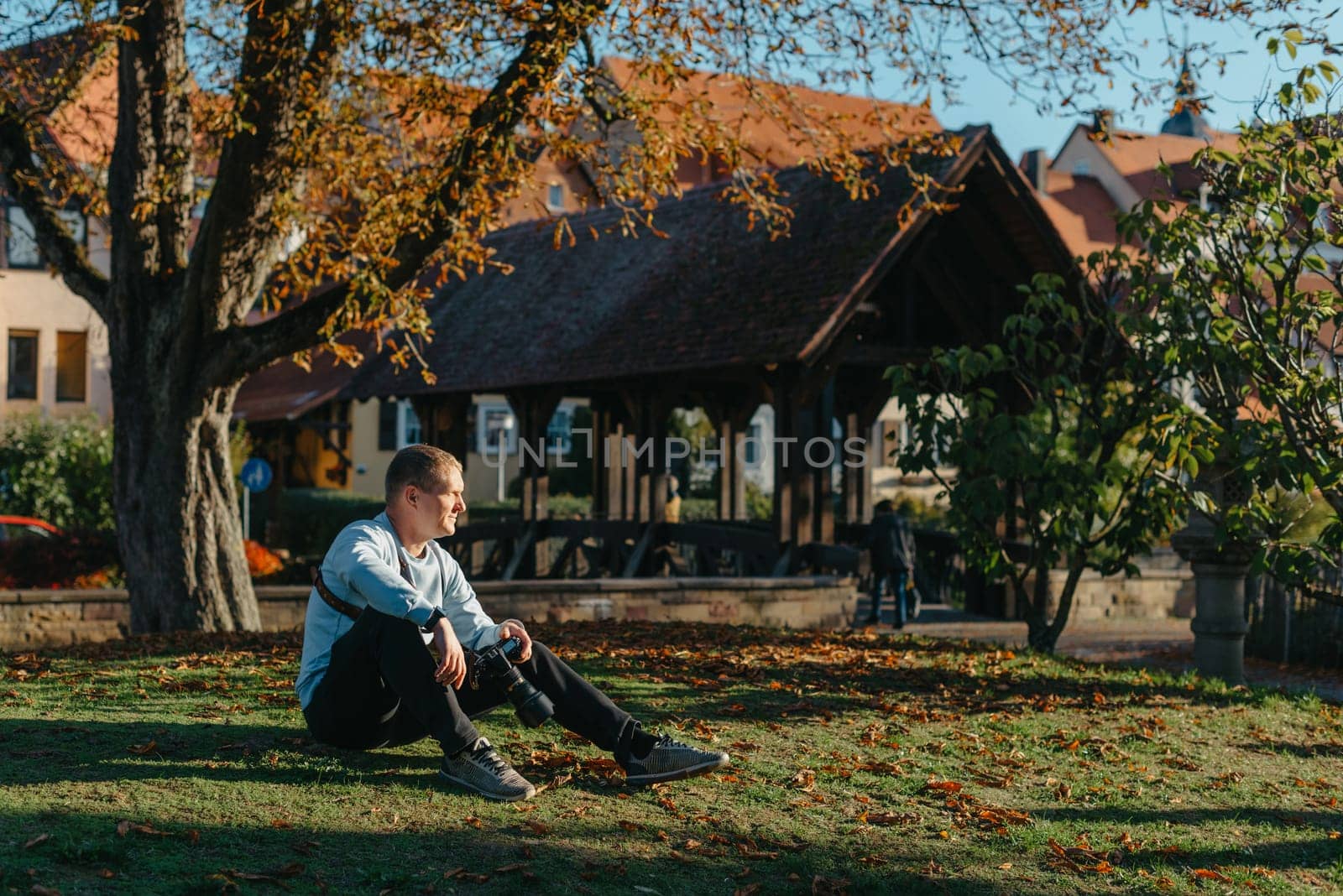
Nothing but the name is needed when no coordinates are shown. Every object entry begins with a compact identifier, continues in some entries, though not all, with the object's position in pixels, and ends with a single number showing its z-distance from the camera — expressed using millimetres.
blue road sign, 28391
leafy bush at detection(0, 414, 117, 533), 28031
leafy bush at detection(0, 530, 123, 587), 19859
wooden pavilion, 18266
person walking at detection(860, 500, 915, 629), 18422
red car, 22703
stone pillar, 12586
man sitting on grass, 5512
